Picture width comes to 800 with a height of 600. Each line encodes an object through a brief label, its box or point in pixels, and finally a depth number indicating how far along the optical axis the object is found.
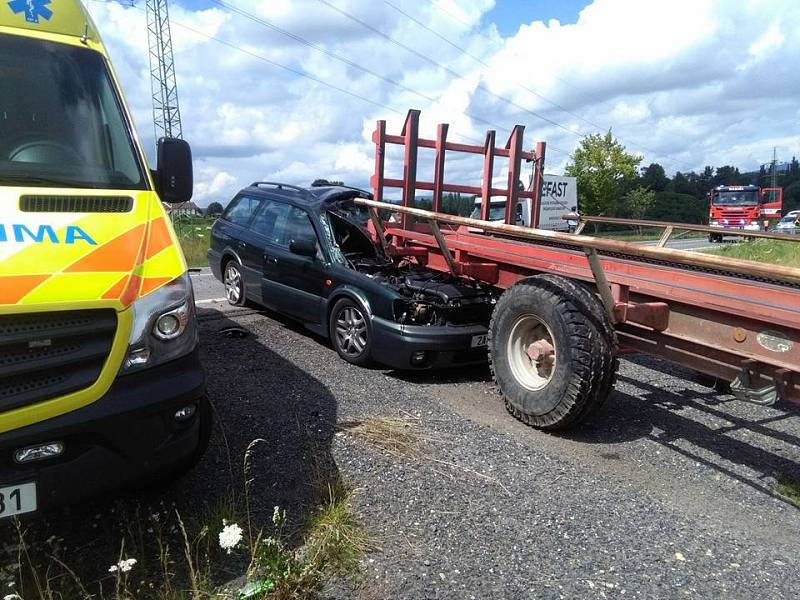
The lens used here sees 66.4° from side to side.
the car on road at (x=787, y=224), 33.70
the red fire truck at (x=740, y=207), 31.17
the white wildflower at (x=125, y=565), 2.39
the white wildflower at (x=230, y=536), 2.46
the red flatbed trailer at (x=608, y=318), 3.58
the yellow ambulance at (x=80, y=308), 2.46
